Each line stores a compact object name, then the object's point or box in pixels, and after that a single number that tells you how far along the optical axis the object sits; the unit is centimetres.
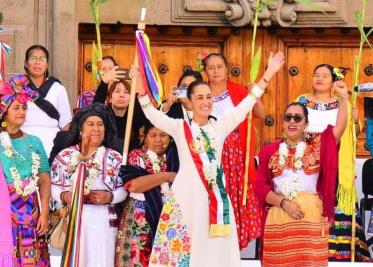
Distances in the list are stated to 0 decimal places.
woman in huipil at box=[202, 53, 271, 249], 1106
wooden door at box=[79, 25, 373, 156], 1425
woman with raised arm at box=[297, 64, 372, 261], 1134
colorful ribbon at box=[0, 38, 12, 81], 1129
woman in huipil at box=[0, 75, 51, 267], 1027
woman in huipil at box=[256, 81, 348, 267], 1059
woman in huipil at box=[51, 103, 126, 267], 1040
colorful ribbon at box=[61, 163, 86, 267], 1022
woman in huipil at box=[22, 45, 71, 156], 1199
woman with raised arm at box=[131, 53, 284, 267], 1007
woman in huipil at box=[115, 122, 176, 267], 1058
